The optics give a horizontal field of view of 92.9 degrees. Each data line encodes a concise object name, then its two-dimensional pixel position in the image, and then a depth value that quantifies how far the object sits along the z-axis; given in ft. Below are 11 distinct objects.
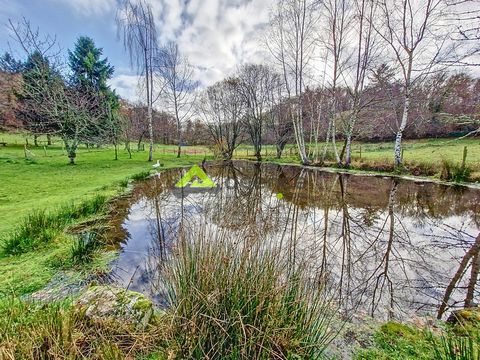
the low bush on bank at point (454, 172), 35.04
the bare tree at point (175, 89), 81.15
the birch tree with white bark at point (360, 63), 49.55
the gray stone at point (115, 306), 7.46
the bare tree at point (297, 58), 59.21
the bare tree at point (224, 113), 95.91
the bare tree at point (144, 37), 56.59
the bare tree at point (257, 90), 90.27
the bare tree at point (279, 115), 90.89
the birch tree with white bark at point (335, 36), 52.26
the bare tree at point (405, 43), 41.65
